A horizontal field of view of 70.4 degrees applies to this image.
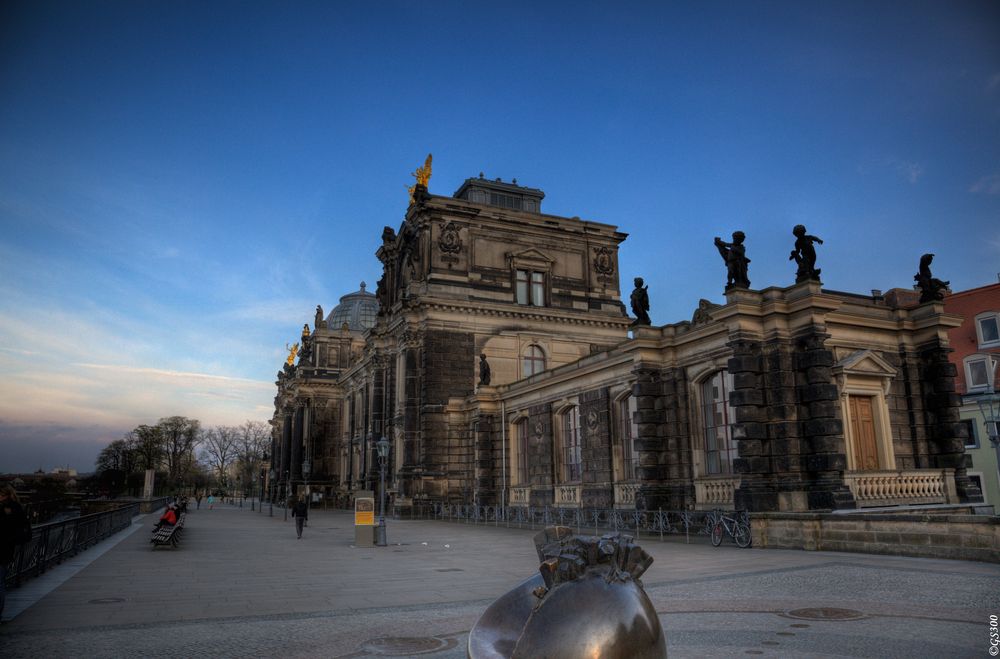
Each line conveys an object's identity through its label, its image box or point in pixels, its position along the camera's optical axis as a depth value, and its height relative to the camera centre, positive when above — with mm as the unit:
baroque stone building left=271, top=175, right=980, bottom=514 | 19078 +2733
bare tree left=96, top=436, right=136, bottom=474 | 97938 +2394
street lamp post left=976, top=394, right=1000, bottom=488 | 29128 +2187
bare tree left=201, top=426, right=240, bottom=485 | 120062 +4056
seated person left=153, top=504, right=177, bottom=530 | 21156 -1325
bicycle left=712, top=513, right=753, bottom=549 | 18000 -1727
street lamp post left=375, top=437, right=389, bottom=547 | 21938 -1367
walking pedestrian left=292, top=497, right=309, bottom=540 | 26520 -1620
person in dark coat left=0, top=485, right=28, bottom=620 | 9398 -647
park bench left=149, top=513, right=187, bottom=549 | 20391 -1776
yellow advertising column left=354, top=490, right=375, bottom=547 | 21922 -1521
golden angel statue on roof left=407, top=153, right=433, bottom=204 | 43938 +17965
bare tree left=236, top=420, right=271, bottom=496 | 117188 +3865
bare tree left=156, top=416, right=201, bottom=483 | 102750 +4766
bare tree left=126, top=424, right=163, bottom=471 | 98625 +3760
